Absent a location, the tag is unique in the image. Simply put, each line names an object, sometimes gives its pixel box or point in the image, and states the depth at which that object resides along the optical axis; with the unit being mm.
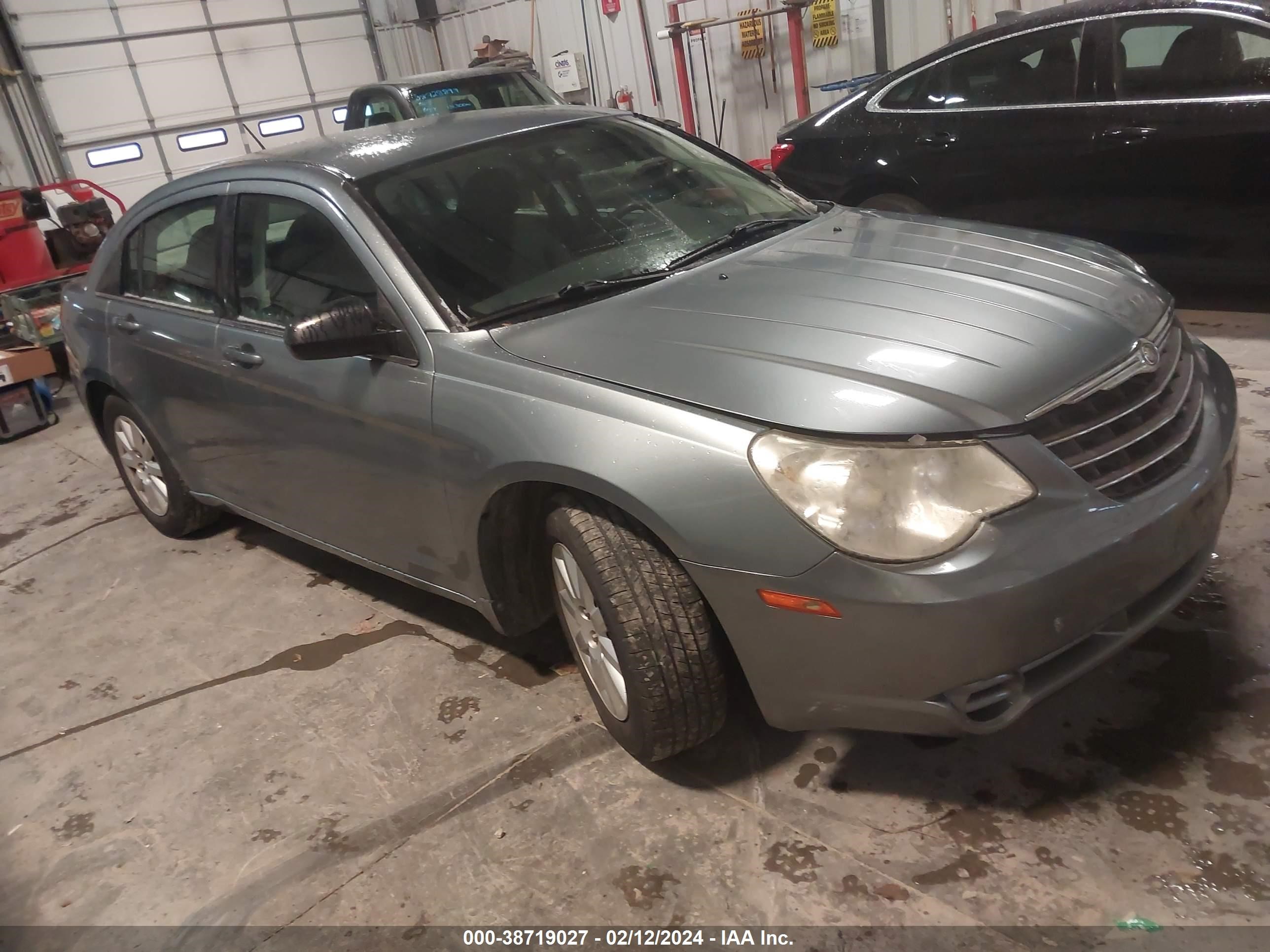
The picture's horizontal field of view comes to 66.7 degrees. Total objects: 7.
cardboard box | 5902
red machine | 7215
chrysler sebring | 1676
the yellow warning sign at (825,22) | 7836
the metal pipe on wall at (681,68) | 8789
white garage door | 10773
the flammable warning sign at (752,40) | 8422
